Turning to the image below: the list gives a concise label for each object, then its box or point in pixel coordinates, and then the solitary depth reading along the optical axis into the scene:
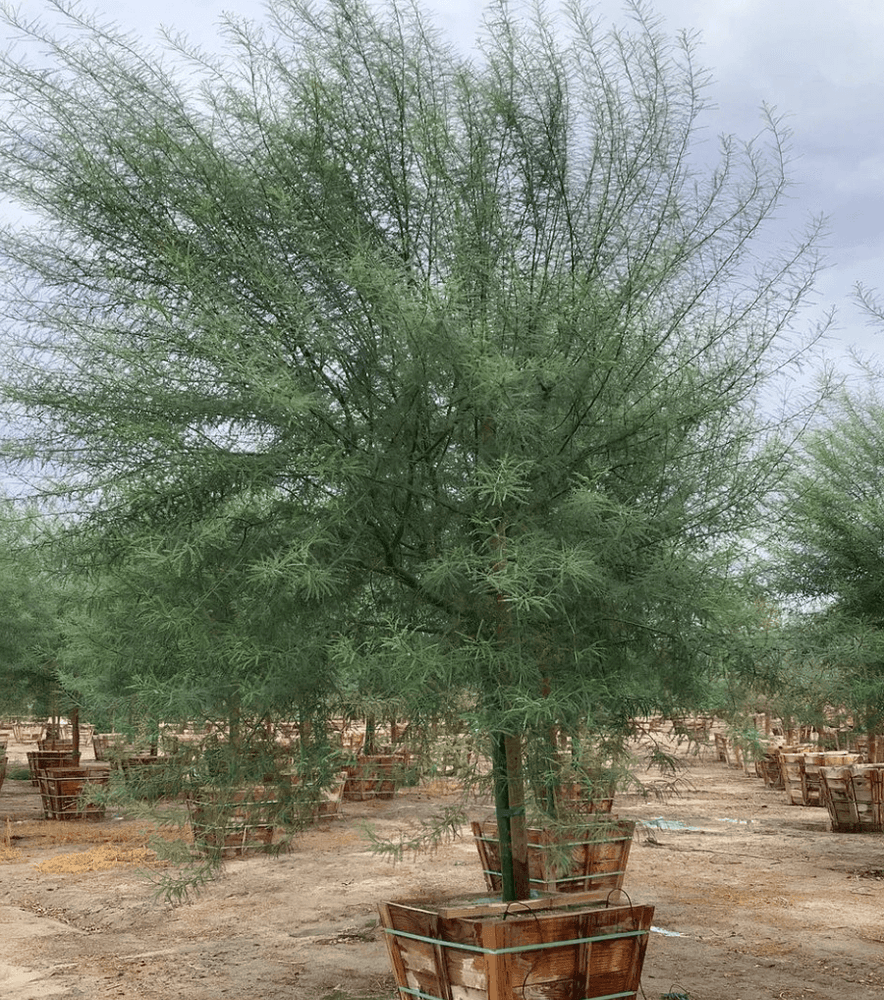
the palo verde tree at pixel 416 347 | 5.66
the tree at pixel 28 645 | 21.22
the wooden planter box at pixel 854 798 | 18.62
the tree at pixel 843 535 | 11.76
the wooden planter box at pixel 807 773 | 22.11
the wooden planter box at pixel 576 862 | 10.46
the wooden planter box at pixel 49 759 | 23.07
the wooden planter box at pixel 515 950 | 5.93
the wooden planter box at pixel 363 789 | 21.81
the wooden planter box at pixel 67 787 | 20.64
